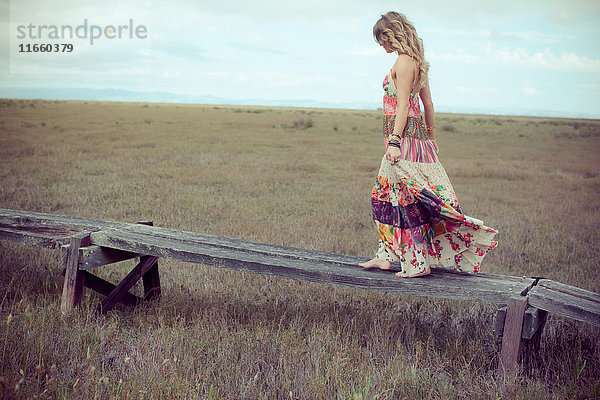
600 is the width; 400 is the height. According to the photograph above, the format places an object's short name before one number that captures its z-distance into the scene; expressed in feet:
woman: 11.53
